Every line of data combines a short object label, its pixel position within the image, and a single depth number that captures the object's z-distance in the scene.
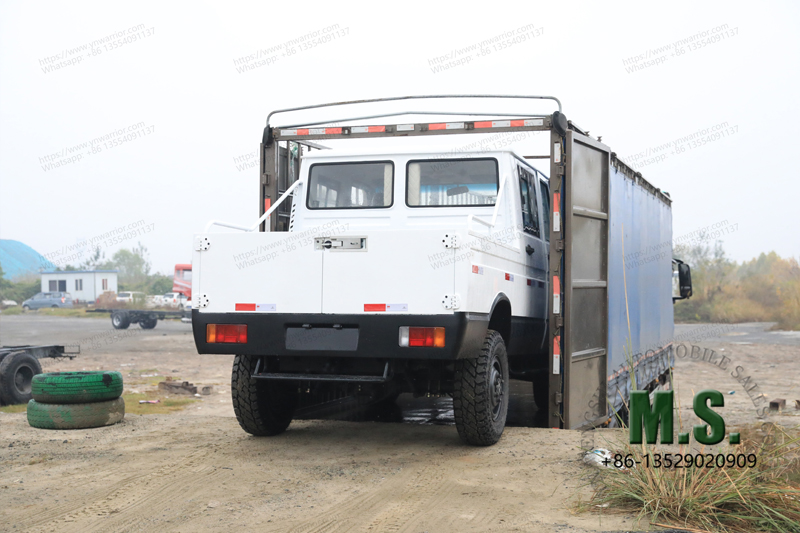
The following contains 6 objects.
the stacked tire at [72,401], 7.75
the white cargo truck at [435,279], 5.82
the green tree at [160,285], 69.12
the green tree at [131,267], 76.58
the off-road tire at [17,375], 10.02
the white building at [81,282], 56.81
